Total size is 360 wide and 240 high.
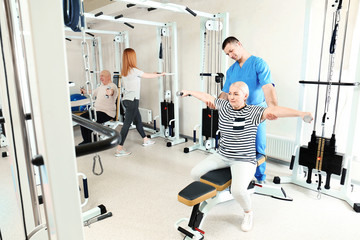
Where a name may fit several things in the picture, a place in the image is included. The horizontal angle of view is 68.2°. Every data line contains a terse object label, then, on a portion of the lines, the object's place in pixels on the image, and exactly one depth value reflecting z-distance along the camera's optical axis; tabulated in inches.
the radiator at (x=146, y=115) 201.9
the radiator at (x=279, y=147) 124.5
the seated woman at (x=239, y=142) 77.1
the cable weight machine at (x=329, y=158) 92.0
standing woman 143.5
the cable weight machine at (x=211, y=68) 132.7
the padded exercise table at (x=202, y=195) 67.6
